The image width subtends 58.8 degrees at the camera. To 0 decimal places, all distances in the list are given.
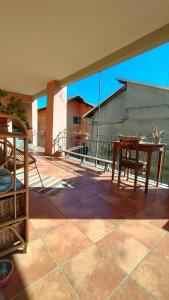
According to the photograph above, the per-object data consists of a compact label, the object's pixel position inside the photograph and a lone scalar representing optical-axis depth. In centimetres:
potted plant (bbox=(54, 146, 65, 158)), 497
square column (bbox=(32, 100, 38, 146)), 709
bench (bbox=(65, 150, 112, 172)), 329
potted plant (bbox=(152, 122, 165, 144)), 236
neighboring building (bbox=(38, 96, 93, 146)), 1176
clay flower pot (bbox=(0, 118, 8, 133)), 169
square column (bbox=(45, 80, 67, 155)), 483
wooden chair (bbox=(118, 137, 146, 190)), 229
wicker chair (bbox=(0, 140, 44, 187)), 164
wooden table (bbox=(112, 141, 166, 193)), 217
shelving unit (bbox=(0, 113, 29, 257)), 95
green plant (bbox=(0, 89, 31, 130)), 172
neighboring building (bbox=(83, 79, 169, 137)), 629
